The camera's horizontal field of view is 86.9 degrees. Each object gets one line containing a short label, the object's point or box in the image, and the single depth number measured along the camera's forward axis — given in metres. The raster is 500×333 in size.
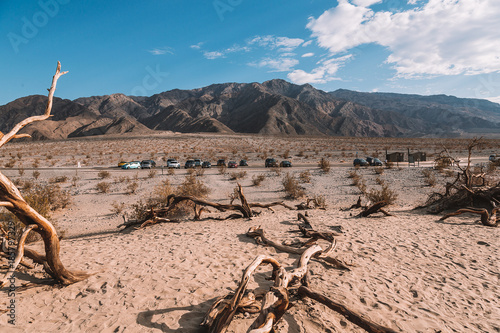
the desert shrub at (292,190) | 16.37
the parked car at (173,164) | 32.34
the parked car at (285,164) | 30.60
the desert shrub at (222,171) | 26.02
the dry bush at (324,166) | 25.27
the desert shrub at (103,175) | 23.58
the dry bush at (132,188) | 17.94
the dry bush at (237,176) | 22.81
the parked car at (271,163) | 31.17
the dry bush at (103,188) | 18.12
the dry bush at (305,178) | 21.12
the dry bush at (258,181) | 20.06
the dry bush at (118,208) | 13.34
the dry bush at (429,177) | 17.98
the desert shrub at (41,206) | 8.03
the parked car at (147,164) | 32.72
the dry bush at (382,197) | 13.30
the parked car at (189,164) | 32.22
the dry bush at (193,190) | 14.28
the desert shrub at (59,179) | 21.46
